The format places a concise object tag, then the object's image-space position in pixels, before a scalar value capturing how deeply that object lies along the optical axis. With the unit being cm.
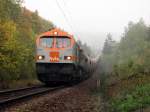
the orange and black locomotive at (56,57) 2295
